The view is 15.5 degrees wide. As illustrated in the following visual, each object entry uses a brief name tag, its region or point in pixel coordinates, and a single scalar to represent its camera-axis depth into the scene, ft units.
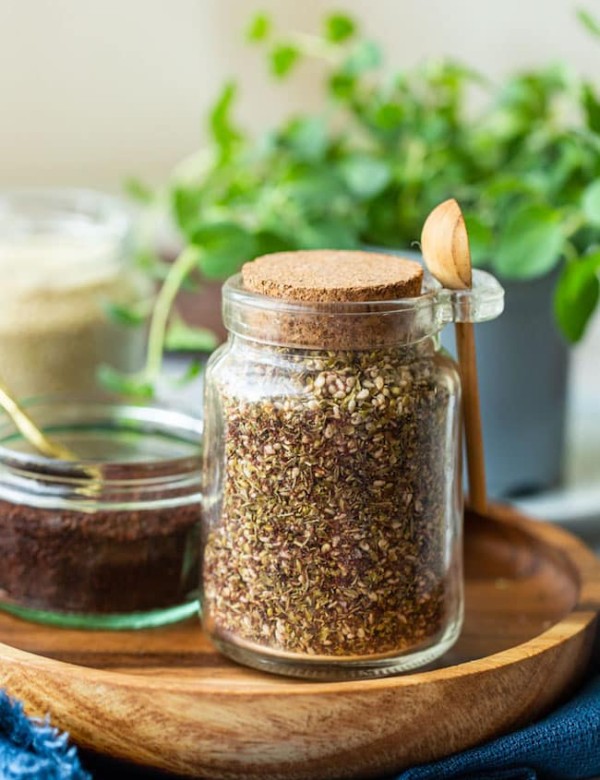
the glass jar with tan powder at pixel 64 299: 2.13
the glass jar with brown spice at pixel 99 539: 1.81
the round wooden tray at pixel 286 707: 1.63
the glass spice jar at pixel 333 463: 1.64
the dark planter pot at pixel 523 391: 2.20
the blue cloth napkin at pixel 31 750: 1.59
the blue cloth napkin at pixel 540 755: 1.66
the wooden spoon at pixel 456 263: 1.66
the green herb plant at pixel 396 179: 2.01
